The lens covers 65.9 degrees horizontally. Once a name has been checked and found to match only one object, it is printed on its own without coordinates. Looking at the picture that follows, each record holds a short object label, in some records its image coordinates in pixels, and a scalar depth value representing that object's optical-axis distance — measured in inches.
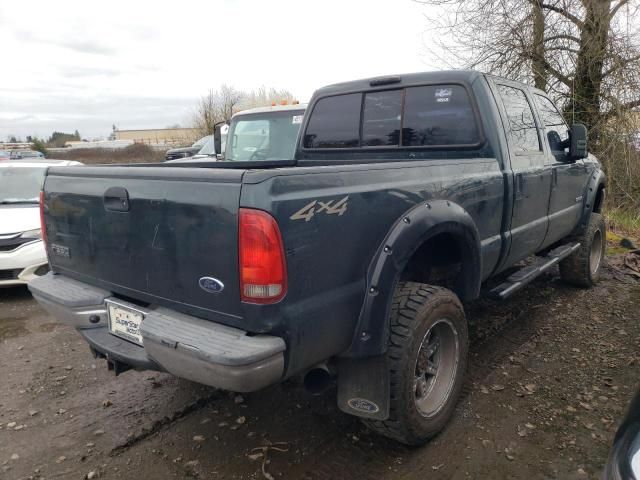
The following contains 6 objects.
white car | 212.4
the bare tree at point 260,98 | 1198.3
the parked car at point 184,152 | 640.9
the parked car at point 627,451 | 61.9
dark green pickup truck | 80.0
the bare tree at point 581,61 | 401.4
